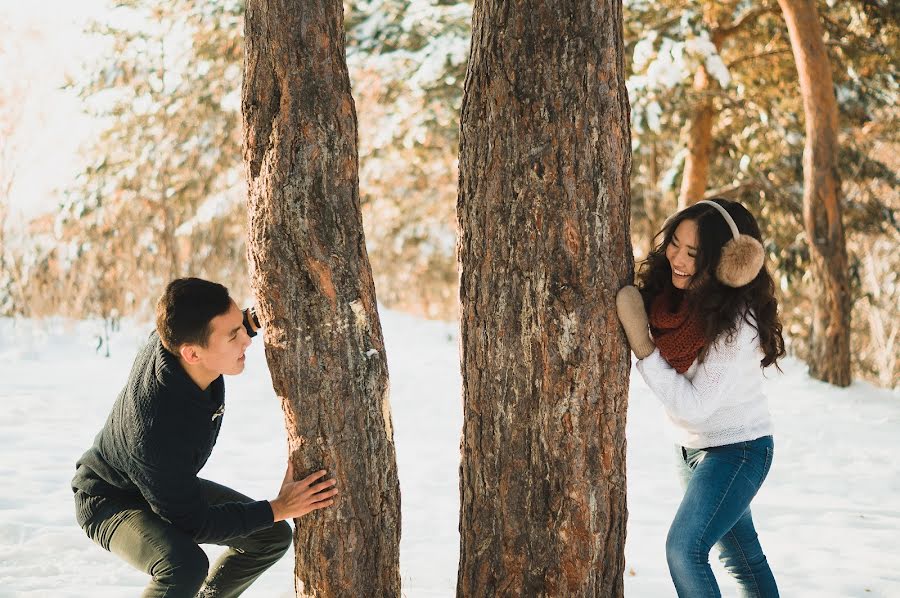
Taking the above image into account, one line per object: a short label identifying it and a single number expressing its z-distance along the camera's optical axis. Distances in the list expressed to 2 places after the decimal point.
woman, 2.64
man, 2.59
